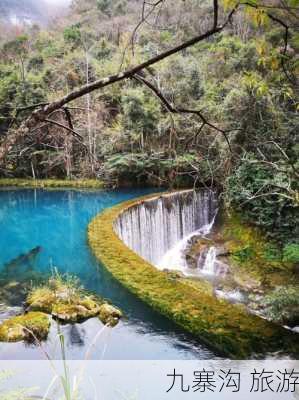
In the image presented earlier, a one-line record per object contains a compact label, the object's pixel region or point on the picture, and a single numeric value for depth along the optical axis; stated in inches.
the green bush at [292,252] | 276.9
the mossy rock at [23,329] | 147.6
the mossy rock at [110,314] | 162.6
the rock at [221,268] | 325.9
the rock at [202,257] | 344.5
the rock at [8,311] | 171.8
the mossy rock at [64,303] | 163.3
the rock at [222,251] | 344.5
